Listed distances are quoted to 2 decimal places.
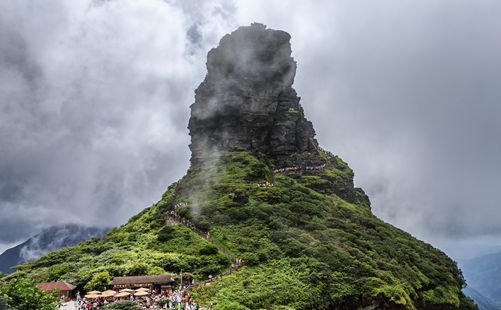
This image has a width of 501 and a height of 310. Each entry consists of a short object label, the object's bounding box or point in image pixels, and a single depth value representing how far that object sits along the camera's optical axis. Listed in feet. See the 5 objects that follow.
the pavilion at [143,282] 178.60
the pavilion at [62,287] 177.68
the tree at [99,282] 180.24
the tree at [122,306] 142.82
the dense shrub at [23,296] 115.75
